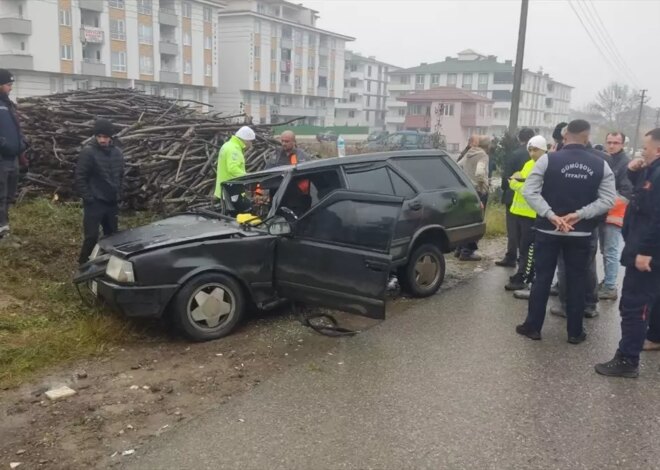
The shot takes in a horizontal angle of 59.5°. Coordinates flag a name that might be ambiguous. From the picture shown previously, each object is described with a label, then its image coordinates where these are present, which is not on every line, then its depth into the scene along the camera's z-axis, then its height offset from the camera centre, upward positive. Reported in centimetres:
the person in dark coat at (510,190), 736 -65
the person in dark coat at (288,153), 802 -31
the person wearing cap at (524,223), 673 -98
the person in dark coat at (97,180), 639 -64
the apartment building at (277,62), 6525 +818
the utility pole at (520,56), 1491 +216
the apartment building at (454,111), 6794 +314
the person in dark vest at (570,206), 494 -54
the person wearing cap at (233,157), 755 -38
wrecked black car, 493 -109
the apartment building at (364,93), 9219 +702
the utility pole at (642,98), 5324 +429
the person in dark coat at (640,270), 440 -96
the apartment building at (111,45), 4431 +662
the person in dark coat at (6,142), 699 -27
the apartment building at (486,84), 8712 +846
